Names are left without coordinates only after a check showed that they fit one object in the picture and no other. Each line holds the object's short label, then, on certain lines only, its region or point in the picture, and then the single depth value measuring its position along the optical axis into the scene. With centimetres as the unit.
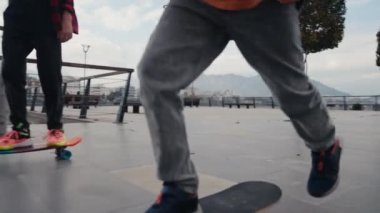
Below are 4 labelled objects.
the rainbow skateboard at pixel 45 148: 211
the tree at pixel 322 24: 1127
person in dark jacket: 211
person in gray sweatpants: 101
